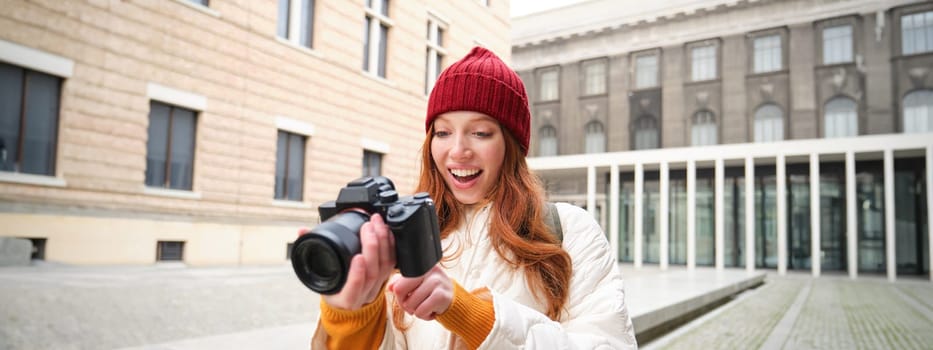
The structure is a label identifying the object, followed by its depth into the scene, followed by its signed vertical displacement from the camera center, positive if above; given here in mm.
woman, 1237 -121
